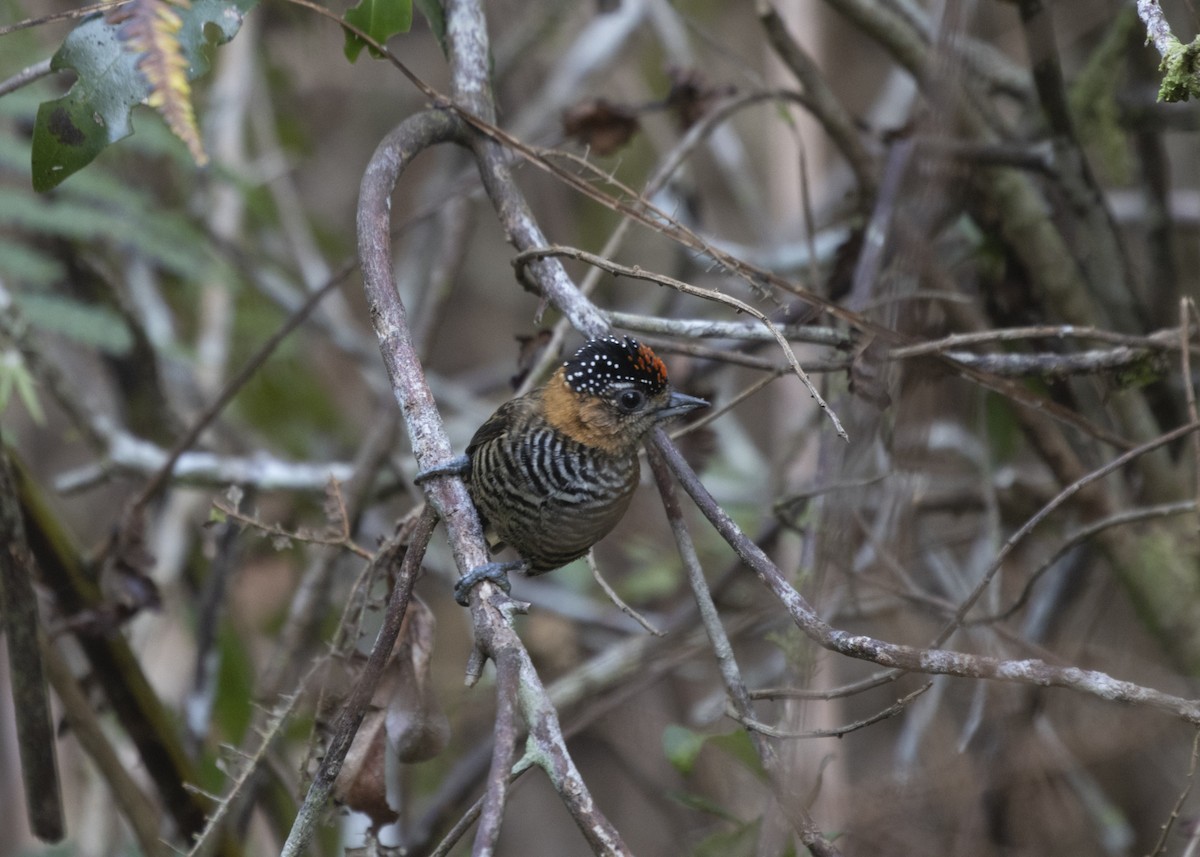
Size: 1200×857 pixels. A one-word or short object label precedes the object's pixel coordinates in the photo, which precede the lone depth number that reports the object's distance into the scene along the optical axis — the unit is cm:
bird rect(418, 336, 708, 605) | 512
